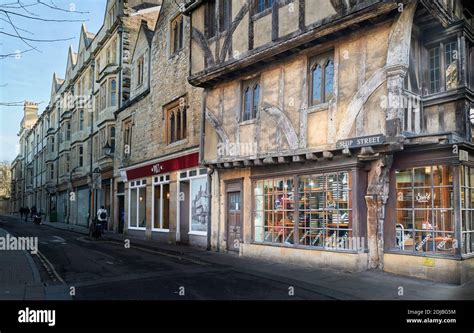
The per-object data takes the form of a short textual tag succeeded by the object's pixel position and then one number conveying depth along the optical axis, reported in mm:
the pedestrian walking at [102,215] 25547
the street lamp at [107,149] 24531
